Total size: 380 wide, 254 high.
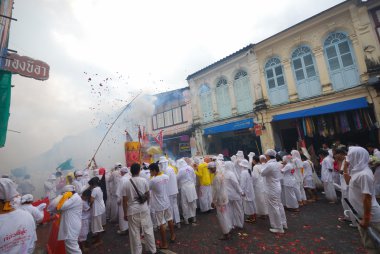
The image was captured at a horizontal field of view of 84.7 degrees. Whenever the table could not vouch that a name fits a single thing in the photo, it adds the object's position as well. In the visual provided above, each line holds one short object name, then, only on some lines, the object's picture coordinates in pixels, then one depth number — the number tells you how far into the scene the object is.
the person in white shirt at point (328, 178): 7.49
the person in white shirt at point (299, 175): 7.76
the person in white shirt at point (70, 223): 4.36
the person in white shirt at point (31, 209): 4.25
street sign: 6.02
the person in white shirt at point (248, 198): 6.77
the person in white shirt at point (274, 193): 5.46
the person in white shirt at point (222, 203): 5.31
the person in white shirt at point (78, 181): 6.89
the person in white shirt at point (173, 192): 6.67
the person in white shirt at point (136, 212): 4.52
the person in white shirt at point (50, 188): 9.49
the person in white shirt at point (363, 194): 2.92
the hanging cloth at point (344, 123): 11.18
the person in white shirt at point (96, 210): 5.91
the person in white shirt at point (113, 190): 8.05
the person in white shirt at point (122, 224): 6.56
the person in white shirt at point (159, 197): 5.40
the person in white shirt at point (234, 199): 5.72
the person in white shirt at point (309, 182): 8.31
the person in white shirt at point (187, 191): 7.05
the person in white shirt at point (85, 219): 5.65
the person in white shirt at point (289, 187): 7.18
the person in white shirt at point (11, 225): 2.44
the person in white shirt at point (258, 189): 6.81
